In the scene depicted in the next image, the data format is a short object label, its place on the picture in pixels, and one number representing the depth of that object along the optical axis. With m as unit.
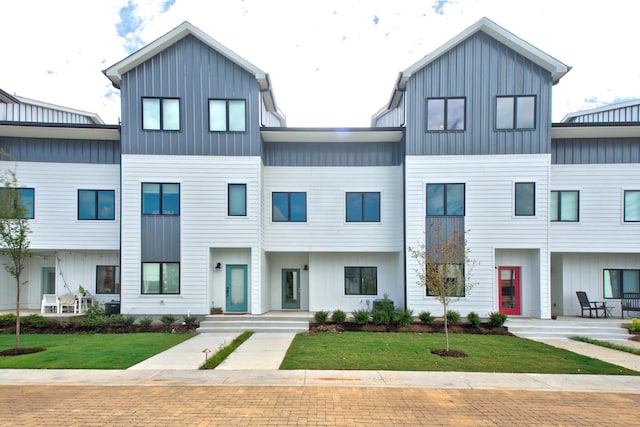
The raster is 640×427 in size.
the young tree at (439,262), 10.24
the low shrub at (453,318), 13.74
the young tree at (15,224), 10.17
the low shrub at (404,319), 13.58
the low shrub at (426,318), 13.80
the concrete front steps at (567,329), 13.23
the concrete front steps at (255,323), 13.73
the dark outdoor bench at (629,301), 15.83
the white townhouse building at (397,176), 15.00
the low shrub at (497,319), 13.48
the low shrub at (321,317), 13.93
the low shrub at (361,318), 13.74
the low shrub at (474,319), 13.40
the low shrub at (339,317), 13.85
